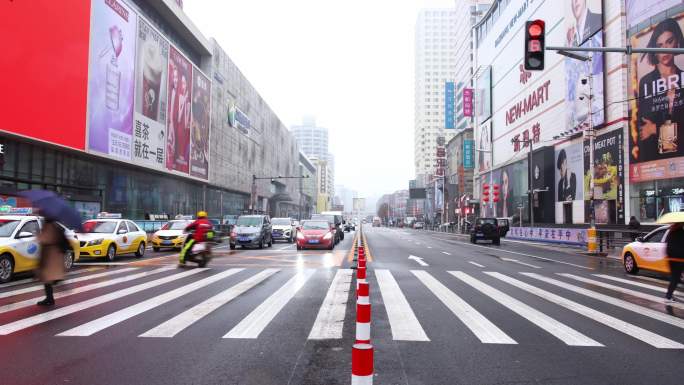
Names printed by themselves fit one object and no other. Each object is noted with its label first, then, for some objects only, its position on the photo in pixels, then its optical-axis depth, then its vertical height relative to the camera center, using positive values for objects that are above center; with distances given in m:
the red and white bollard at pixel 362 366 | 2.83 -0.92
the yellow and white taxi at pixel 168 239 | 22.08 -1.32
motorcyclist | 14.20 -0.64
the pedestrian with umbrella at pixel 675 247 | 8.84 -0.57
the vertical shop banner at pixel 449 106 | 99.69 +23.10
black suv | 32.22 -1.15
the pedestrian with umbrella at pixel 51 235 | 7.46 -0.42
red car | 21.88 -1.18
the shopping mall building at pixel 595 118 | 28.09 +7.55
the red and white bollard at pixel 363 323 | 3.19 -0.78
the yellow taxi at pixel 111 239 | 15.95 -1.04
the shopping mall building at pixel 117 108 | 26.67 +7.74
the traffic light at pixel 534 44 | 10.72 +3.86
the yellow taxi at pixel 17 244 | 10.80 -0.83
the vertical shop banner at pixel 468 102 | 77.06 +18.27
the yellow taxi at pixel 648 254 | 12.71 -1.07
